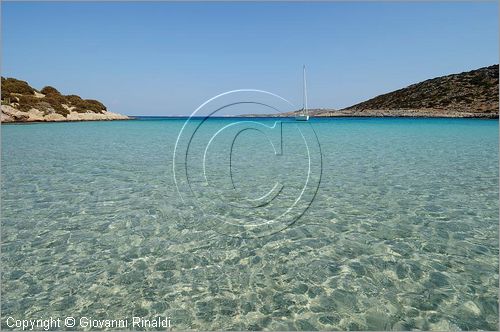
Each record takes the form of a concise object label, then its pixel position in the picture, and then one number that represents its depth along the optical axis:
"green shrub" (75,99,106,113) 88.28
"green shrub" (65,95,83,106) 88.28
